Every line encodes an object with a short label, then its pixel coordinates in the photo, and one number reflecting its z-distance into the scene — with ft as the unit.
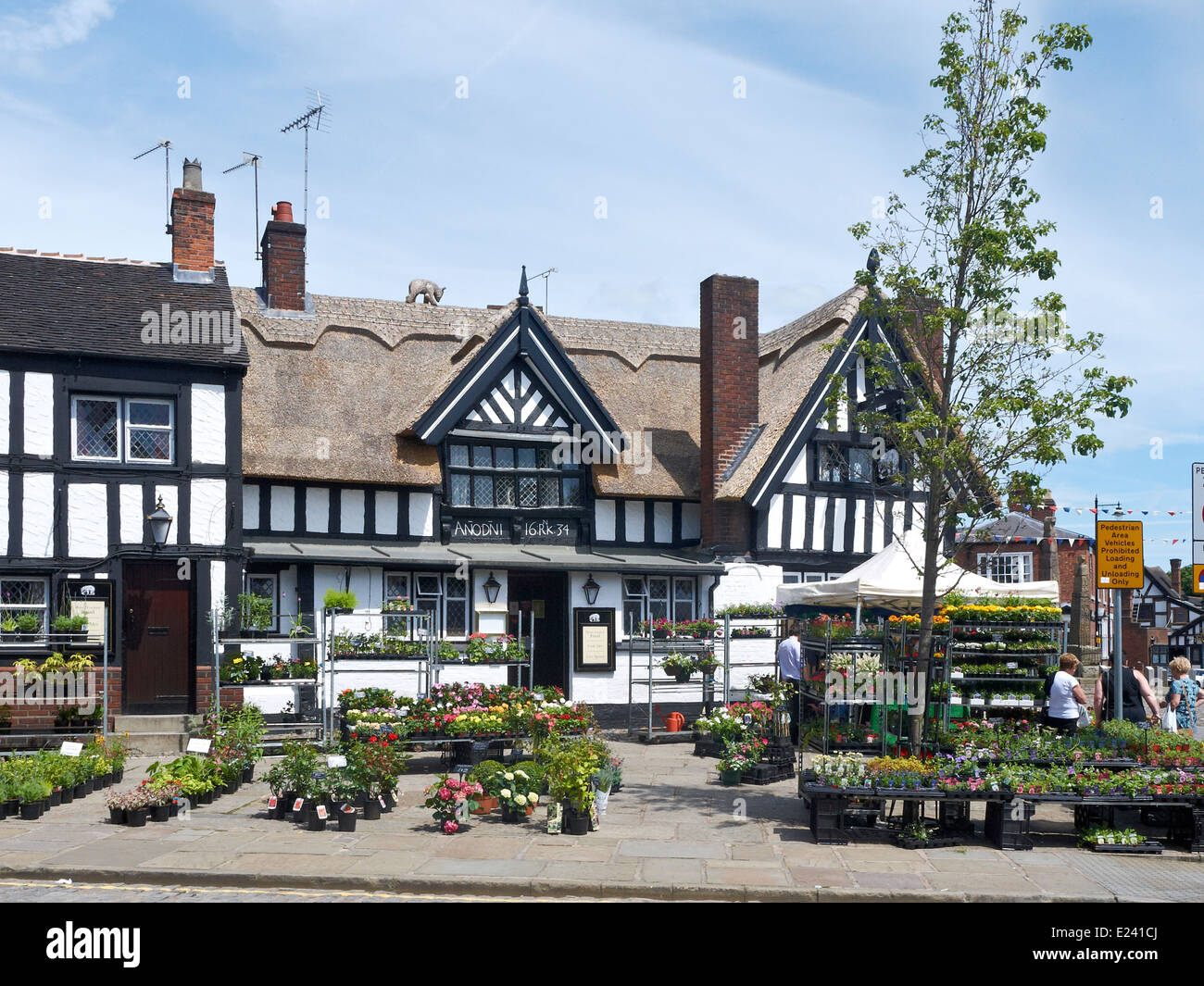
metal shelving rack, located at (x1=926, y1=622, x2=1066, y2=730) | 52.39
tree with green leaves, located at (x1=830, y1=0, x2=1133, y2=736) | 41.16
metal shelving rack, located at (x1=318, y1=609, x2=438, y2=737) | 57.31
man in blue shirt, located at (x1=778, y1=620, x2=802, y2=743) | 63.57
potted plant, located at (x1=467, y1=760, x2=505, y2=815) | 41.12
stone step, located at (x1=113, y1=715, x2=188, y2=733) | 60.44
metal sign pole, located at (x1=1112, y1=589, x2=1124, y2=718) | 45.98
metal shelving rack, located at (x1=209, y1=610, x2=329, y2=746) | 59.93
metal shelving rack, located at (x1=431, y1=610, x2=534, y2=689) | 64.49
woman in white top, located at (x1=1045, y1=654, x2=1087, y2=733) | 44.14
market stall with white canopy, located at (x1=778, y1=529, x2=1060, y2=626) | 56.39
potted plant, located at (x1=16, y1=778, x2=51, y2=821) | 40.45
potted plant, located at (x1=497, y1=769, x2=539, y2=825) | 40.57
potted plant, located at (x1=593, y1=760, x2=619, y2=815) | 41.32
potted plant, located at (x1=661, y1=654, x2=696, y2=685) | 68.85
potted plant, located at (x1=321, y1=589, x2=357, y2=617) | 65.67
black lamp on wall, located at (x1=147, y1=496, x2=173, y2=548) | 62.03
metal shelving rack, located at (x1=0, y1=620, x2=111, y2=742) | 59.98
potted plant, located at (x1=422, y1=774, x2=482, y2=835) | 38.88
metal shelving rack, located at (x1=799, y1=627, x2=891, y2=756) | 46.85
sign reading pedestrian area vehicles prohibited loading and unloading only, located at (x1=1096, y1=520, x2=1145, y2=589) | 47.47
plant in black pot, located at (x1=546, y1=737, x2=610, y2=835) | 38.60
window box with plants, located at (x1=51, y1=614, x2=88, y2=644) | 59.98
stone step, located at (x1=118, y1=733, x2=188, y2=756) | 59.41
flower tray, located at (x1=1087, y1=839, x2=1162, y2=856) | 36.78
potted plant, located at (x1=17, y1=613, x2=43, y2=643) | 59.77
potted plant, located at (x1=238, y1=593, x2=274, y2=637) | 64.69
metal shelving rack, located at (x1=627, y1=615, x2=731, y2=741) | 66.23
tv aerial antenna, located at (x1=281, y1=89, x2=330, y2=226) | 87.30
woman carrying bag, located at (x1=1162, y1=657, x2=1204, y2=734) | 65.68
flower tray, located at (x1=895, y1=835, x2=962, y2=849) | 37.01
